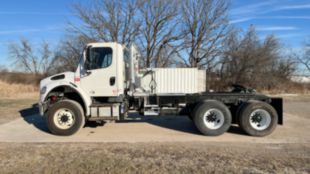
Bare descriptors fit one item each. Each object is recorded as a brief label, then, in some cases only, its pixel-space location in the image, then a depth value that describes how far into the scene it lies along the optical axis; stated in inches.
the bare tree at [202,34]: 1016.2
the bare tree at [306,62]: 1308.9
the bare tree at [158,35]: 1024.0
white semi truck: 238.4
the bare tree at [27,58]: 1492.0
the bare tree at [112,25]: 1005.4
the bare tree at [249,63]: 950.6
